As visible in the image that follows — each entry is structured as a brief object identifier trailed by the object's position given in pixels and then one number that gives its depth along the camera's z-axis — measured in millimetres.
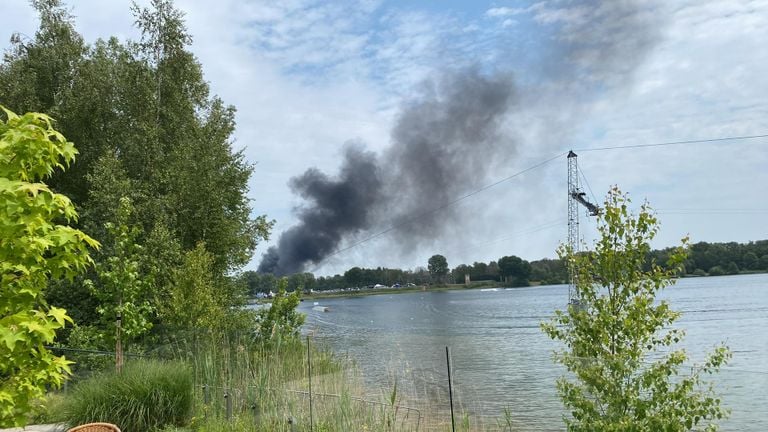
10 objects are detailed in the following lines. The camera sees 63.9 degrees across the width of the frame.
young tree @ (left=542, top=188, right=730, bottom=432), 5156
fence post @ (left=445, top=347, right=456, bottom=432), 6273
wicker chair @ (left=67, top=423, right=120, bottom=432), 6023
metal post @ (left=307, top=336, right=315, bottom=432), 8242
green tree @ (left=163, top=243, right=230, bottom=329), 14031
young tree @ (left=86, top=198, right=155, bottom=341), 11688
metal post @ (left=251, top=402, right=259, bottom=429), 8880
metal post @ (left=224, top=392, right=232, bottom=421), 9352
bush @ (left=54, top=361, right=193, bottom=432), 8719
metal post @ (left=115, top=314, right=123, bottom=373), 10711
